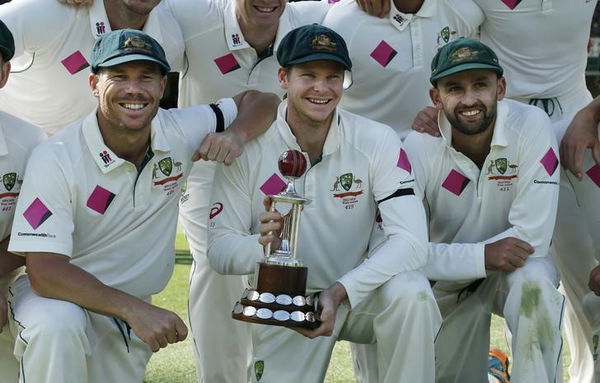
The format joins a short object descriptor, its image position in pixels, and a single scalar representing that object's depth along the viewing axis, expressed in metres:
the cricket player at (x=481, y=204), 10.48
